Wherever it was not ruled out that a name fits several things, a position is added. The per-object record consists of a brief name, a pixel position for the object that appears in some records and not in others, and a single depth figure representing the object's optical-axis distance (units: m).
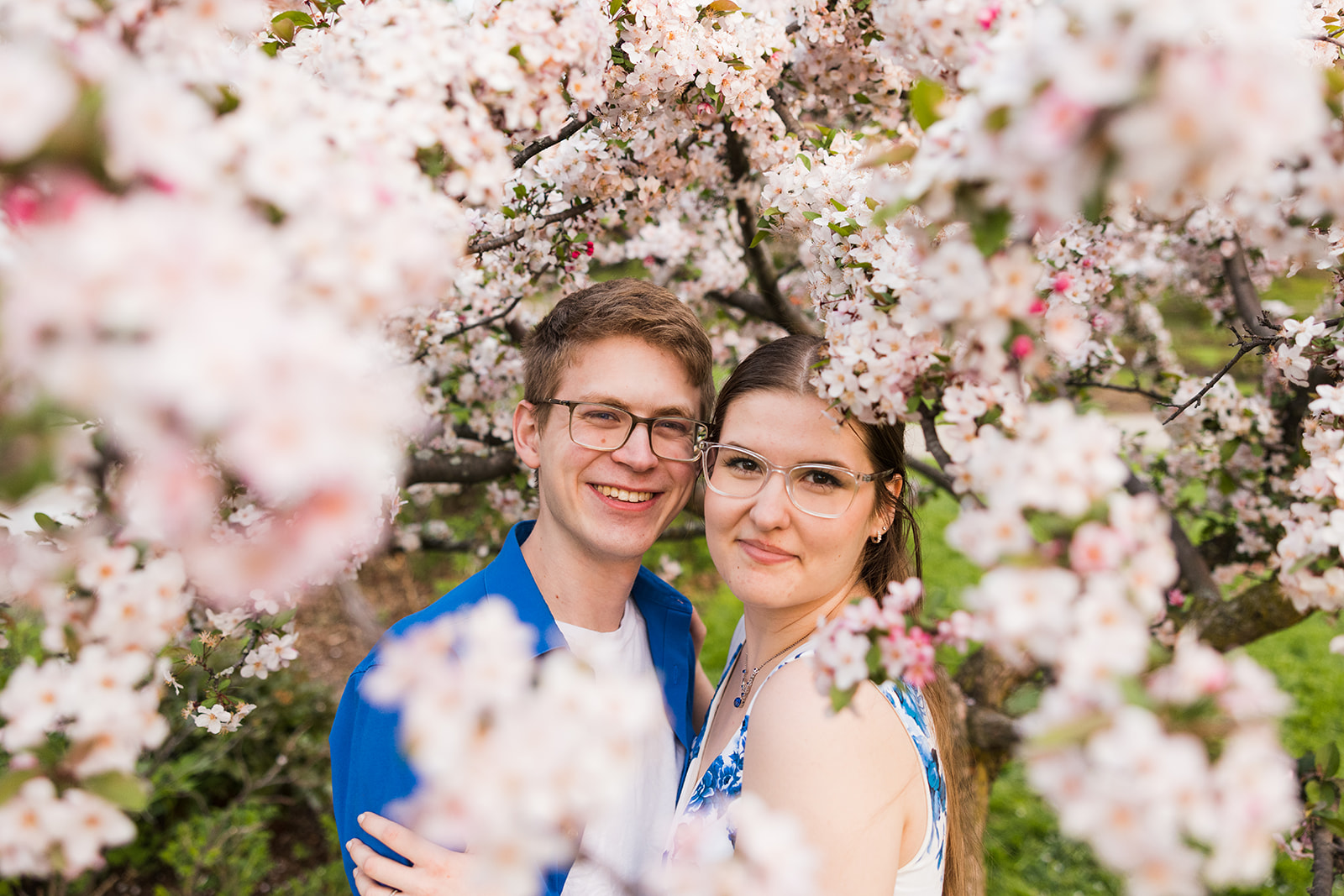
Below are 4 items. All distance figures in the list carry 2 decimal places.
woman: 0.94
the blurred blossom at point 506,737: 0.53
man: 1.13
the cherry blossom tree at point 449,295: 0.47
